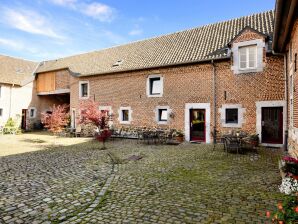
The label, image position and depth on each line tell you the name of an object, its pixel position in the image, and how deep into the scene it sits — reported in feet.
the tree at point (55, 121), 48.83
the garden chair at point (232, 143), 32.91
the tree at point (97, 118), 40.60
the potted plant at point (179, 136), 45.62
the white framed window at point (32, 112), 75.89
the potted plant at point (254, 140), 37.21
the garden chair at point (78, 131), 59.57
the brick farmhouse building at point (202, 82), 38.19
